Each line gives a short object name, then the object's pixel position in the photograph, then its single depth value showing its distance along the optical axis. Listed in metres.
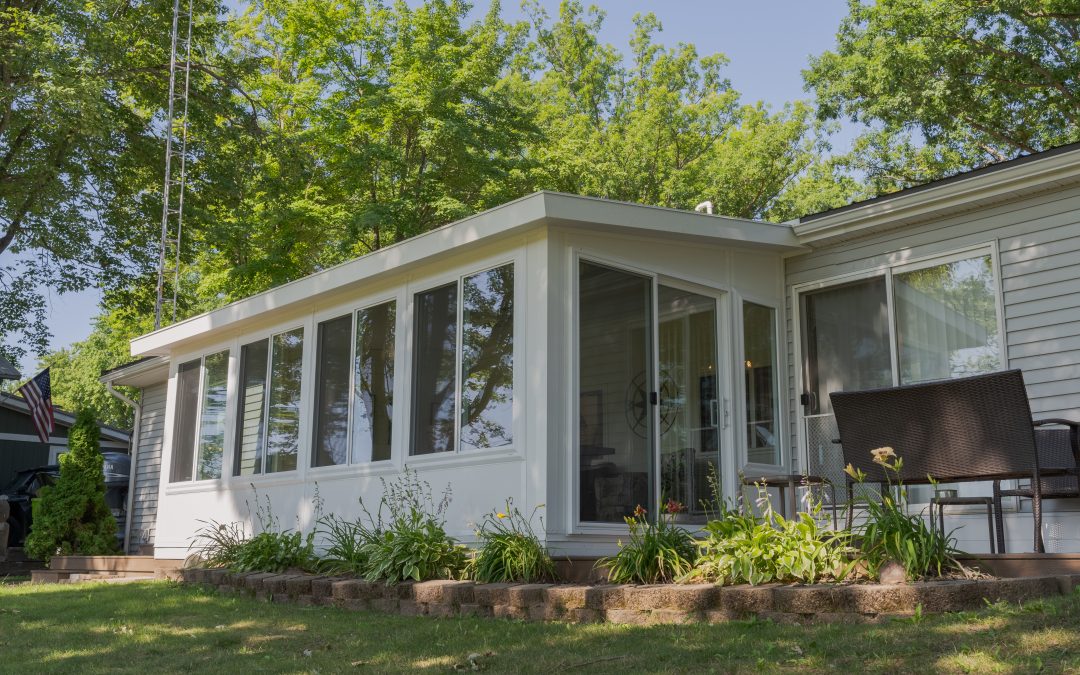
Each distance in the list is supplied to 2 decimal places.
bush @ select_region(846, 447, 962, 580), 4.40
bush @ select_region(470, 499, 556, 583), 5.84
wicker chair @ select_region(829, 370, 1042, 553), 4.91
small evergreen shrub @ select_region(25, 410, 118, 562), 11.45
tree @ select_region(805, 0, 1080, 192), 15.03
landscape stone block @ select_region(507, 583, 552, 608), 5.11
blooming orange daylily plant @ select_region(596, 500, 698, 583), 5.19
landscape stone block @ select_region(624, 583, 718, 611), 4.52
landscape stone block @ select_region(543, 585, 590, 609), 4.89
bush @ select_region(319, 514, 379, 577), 6.95
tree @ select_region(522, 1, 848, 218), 20.59
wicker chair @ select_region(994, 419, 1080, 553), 5.77
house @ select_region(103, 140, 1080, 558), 6.45
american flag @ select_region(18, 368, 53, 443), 13.38
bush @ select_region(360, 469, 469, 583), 6.25
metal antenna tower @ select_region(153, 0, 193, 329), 18.27
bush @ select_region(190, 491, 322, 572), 7.77
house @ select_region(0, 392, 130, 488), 20.20
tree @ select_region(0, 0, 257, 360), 15.95
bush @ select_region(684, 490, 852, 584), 4.60
